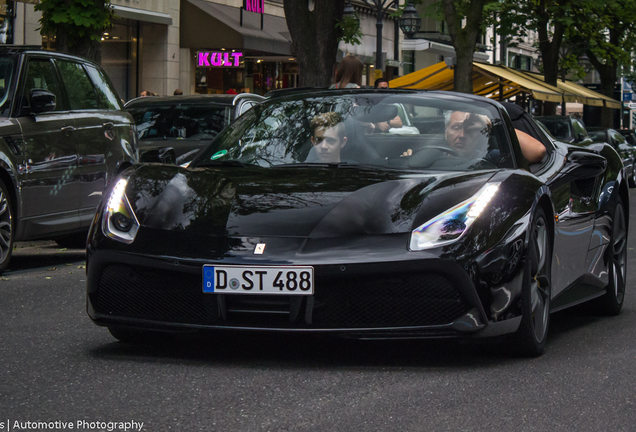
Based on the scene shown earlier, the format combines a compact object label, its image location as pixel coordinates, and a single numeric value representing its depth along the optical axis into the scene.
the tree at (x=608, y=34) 32.50
